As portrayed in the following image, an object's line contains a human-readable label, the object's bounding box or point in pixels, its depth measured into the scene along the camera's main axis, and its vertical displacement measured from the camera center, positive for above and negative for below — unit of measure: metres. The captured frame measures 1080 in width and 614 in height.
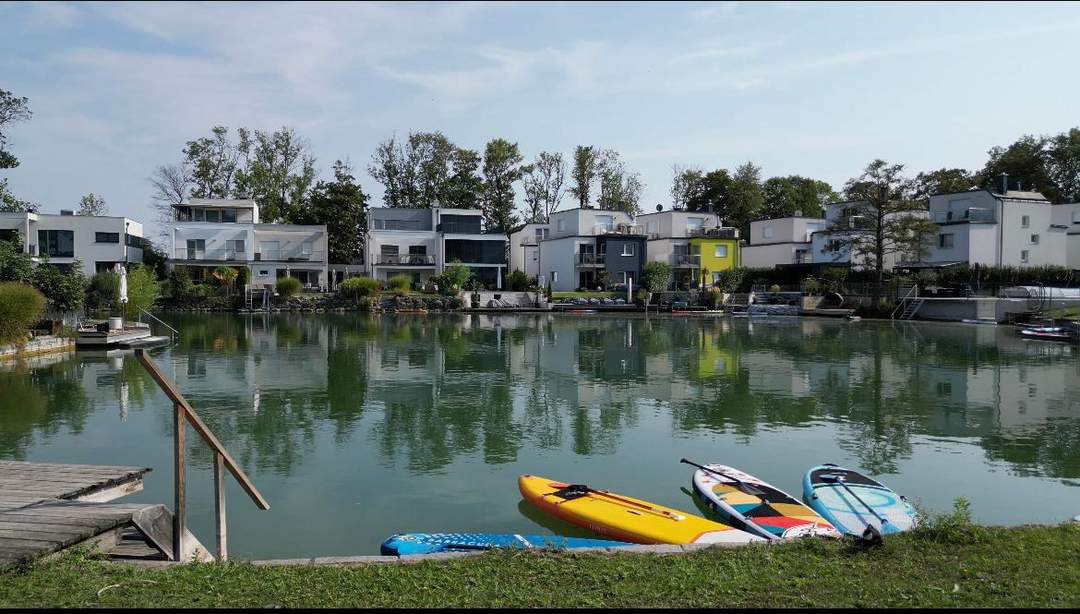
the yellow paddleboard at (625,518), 7.95 -2.59
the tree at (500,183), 77.81 +10.86
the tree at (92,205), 85.69 +9.44
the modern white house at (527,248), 74.75 +4.00
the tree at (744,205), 80.31 +8.68
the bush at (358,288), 57.50 -0.01
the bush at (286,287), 57.16 +0.08
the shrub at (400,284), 59.38 +0.30
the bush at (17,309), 23.52 -0.65
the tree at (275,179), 71.31 +10.33
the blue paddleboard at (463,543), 7.24 -2.52
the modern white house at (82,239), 55.84 +3.65
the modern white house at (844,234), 53.97 +4.05
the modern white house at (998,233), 54.03 +3.91
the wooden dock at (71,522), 6.01 -2.02
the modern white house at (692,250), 65.81 +3.25
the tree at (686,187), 85.54 +11.48
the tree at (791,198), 83.44 +9.96
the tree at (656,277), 61.69 +0.84
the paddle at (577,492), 9.30 -2.56
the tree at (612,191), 82.12 +10.46
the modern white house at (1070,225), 58.94 +4.81
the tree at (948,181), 70.44 +9.99
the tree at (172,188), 72.38 +9.59
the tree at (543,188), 82.69 +10.95
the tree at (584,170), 81.12 +12.57
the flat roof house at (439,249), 64.81 +3.37
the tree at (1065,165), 68.12 +11.05
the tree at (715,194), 81.44 +10.12
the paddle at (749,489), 9.55 -2.58
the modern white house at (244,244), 60.50 +3.61
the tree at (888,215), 51.78 +5.05
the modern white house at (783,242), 68.50 +4.14
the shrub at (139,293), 36.75 -0.24
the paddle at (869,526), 6.48 -2.56
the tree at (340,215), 69.19 +6.72
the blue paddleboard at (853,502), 8.65 -2.63
